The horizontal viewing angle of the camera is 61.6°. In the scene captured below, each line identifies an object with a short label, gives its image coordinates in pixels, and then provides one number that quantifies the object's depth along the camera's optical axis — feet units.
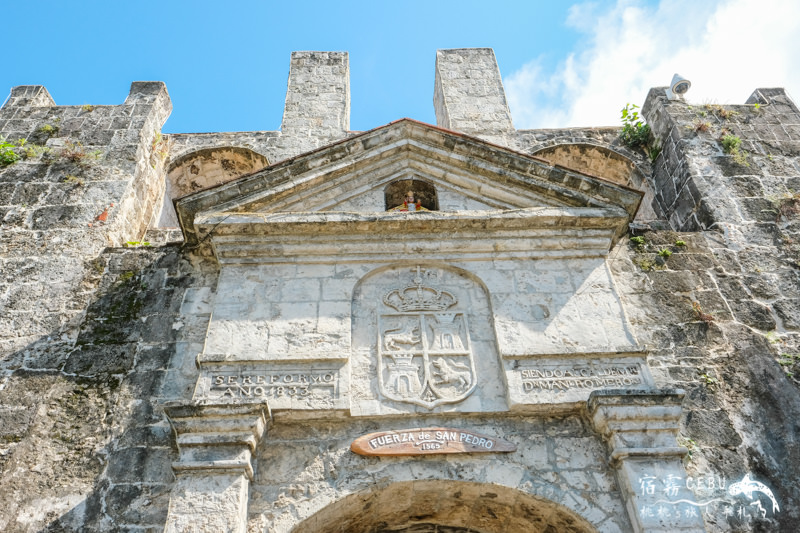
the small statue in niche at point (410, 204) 23.63
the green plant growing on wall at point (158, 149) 30.04
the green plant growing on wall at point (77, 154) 27.27
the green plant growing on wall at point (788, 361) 20.43
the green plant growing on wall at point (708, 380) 19.97
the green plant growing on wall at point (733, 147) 28.12
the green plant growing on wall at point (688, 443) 18.47
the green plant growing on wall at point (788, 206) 25.64
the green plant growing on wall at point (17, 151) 27.32
